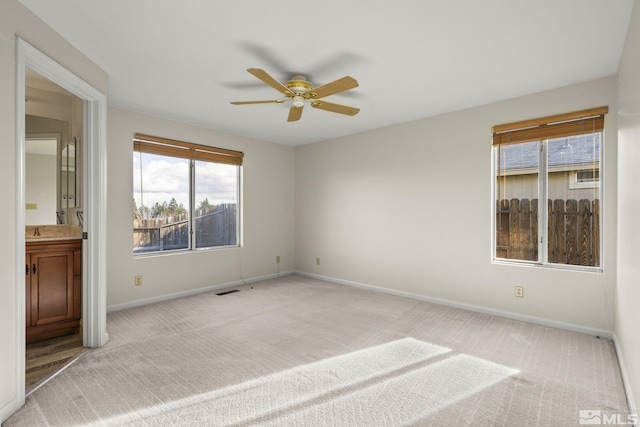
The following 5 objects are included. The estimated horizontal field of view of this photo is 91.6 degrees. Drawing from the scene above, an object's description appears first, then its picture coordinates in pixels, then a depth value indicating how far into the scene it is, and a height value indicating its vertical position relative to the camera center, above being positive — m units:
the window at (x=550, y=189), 3.01 +0.25
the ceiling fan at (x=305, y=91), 2.37 +1.02
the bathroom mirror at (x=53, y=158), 3.31 +0.59
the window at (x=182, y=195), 4.01 +0.25
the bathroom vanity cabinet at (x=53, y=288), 2.78 -0.70
